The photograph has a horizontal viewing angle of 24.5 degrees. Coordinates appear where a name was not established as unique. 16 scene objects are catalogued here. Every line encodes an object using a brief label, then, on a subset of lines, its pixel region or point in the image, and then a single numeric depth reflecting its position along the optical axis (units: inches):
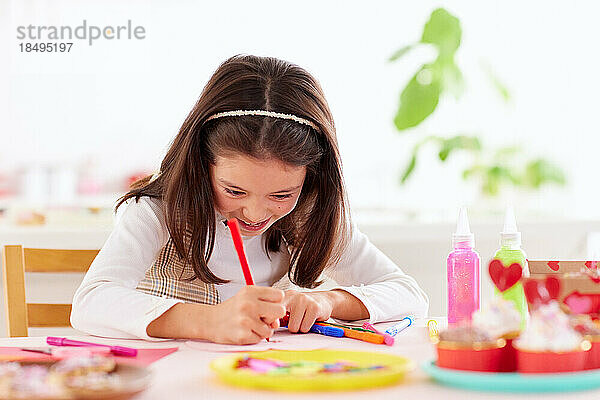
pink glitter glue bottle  66.7
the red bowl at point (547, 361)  52.0
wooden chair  76.1
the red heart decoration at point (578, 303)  56.8
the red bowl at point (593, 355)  53.4
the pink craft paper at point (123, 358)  57.8
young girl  67.3
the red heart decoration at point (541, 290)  55.5
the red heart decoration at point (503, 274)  60.1
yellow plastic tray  52.1
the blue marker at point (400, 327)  65.9
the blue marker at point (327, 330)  65.6
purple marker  59.9
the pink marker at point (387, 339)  63.2
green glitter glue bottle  64.2
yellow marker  64.8
